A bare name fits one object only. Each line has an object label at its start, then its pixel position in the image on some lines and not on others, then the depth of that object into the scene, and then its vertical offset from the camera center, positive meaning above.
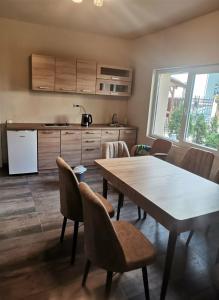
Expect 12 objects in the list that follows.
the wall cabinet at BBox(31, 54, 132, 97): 3.91 +0.46
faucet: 4.95 -0.31
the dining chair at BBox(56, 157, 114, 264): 1.79 -0.79
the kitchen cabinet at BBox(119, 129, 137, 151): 4.61 -0.64
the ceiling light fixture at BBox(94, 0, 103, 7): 2.18 +0.96
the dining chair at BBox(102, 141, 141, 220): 2.75 -0.59
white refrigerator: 3.69 -0.87
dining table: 1.43 -0.65
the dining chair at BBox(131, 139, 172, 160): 3.38 -0.68
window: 3.21 +0.04
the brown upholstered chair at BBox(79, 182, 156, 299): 1.28 -0.89
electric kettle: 4.35 -0.33
